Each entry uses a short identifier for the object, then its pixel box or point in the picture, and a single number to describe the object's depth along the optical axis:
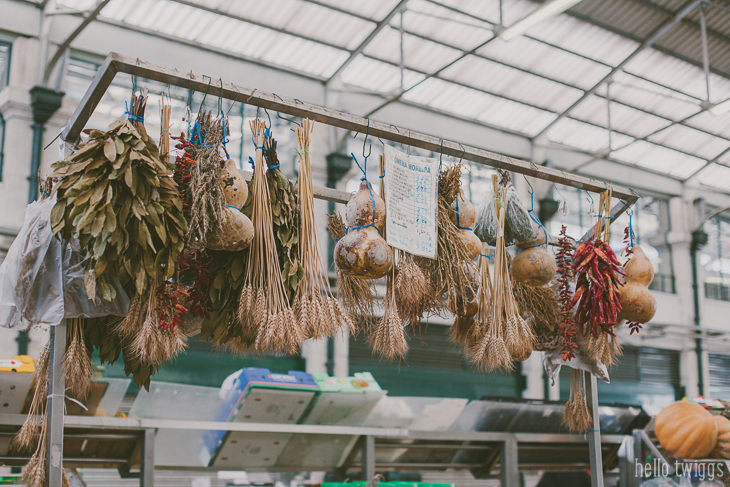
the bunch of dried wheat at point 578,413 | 3.60
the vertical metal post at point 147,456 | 3.97
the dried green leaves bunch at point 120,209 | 2.02
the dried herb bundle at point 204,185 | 2.18
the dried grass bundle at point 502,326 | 2.89
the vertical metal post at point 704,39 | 9.42
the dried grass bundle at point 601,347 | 3.33
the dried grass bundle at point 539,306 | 3.49
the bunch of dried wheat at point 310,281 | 2.38
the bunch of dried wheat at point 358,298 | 2.77
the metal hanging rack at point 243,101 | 2.14
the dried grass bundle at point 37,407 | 2.34
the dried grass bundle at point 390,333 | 2.54
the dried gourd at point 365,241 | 2.49
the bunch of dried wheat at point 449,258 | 2.81
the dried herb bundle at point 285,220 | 2.46
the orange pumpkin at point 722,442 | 5.83
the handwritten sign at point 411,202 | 2.67
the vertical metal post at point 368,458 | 4.73
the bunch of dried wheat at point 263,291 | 2.28
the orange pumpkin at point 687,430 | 5.66
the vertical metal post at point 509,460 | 5.47
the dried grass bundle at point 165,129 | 2.30
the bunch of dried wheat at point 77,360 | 2.17
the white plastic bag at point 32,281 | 2.18
